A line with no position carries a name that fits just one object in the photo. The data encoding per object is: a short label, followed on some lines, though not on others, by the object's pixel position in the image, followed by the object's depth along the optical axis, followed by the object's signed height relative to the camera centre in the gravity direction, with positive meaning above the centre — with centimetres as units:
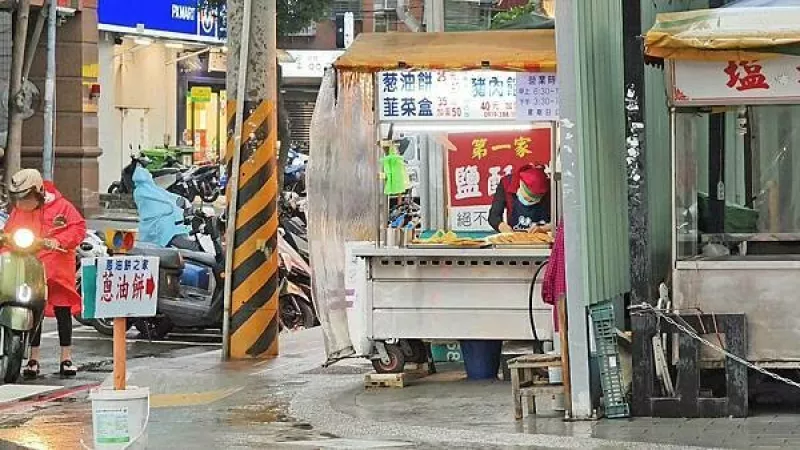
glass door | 4075 +361
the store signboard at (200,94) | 4056 +426
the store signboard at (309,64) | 4822 +598
